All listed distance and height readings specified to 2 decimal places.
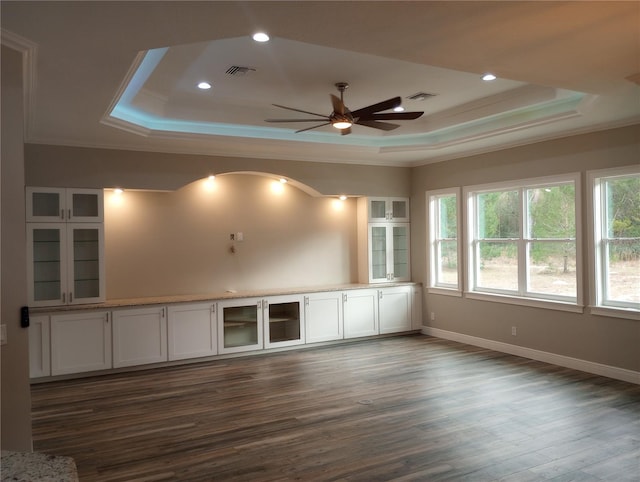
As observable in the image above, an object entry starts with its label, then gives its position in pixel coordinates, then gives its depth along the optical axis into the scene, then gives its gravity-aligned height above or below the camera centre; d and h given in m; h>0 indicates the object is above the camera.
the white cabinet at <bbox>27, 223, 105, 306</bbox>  5.76 -0.11
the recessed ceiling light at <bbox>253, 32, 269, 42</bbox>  2.96 +1.29
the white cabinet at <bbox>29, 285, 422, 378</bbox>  5.67 -0.98
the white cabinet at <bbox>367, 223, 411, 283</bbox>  8.03 -0.07
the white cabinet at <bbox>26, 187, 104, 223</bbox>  5.74 +0.57
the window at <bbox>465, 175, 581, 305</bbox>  5.98 +0.08
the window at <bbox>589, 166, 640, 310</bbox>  5.32 +0.08
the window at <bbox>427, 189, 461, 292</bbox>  7.55 +0.12
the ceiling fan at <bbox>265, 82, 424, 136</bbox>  4.25 +1.21
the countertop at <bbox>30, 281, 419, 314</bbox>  5.79 -0.59
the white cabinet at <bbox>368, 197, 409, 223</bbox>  8.02 +0.63
